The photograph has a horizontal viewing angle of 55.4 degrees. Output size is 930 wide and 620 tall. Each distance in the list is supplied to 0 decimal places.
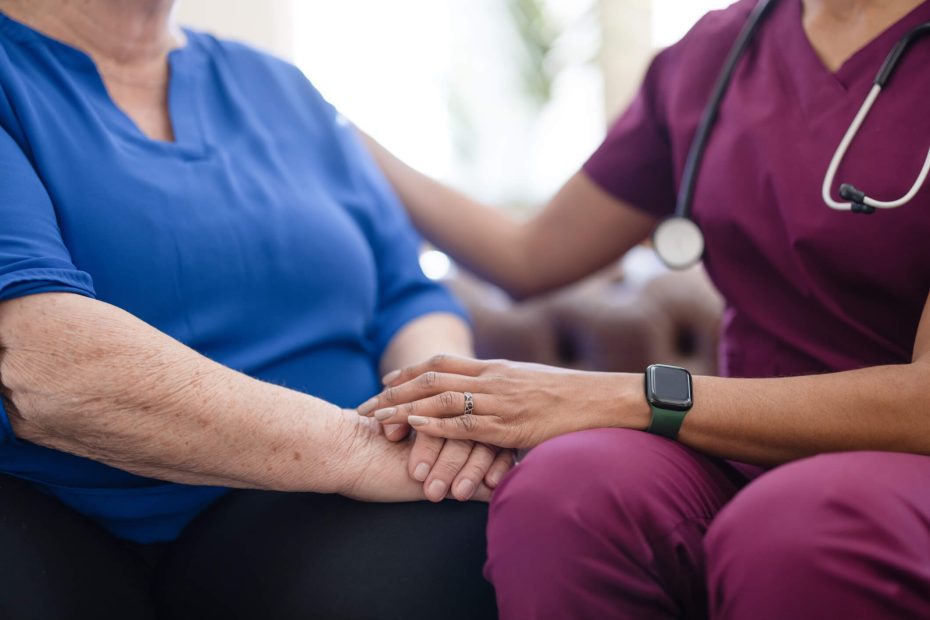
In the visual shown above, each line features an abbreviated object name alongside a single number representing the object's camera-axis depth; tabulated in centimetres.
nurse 68
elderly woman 83
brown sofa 154
